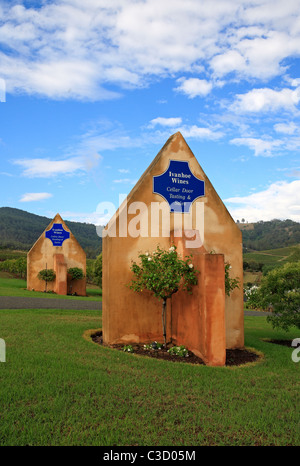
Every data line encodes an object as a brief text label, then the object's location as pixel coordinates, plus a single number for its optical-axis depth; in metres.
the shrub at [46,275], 27.09
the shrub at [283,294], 10.97
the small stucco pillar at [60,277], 26.64
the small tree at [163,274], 8.44
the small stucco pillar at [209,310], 7.86
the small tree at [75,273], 27.44
